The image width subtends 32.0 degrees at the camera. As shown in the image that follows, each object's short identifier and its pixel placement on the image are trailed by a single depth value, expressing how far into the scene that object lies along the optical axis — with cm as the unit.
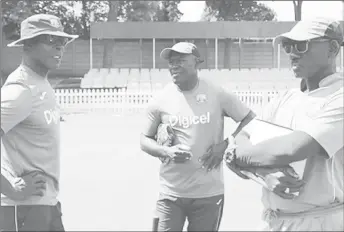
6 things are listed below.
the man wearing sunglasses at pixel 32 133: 264
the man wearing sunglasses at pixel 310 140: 219
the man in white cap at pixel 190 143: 376
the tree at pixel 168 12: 2938
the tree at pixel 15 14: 1656
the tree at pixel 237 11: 2338
